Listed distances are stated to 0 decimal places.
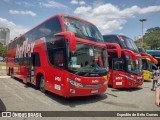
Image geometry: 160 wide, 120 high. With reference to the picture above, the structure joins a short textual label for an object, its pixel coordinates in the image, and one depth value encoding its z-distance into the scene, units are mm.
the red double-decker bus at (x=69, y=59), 7621
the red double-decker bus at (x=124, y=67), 11672
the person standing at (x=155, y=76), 12789
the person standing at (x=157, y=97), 3722
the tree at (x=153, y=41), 56231
